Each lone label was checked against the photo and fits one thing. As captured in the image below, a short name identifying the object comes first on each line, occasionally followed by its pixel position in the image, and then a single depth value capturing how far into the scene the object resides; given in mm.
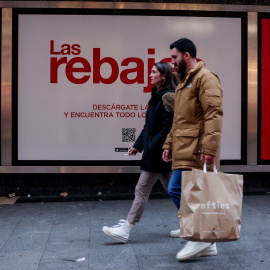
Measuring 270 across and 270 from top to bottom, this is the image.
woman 4566
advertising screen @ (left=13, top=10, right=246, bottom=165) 6984
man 3711
